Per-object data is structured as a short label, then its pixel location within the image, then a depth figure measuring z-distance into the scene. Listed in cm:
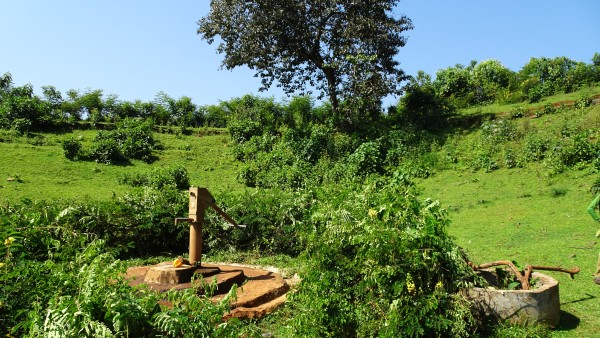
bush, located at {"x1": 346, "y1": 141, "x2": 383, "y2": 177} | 1608
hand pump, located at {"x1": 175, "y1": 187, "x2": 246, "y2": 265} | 584
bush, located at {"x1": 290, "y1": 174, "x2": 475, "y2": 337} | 402
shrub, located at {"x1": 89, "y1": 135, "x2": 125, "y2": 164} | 1661
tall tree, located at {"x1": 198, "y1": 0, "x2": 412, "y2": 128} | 1814
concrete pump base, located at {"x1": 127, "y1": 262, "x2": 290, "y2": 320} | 520
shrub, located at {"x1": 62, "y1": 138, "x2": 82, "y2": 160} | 1616
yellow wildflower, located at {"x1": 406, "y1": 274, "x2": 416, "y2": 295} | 406
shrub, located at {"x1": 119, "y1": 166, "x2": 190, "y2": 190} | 1455
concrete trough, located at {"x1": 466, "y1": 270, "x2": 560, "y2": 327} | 430
